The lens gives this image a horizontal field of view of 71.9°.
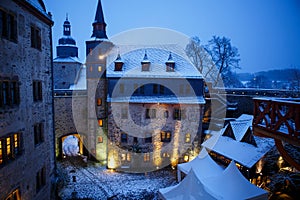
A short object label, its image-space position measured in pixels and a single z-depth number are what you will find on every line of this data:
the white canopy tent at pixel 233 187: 11.22
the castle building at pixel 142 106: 20.59
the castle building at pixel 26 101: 8.29
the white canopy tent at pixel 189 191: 10.39
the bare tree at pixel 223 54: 29.64
